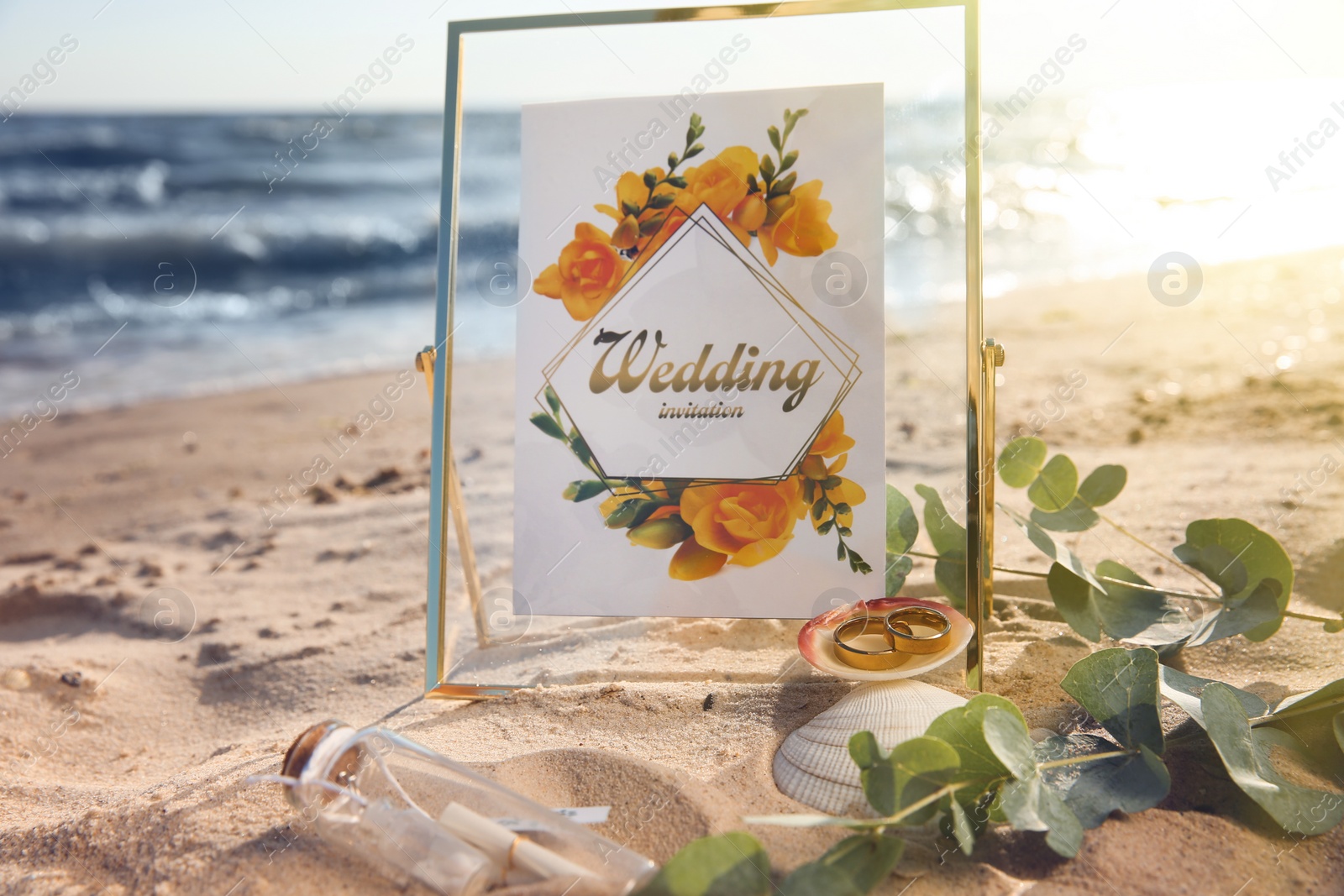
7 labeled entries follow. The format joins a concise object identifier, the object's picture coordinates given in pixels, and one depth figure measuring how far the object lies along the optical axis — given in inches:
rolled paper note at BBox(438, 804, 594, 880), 13.5
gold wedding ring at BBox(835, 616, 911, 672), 15.7
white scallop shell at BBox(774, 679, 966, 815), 14.8
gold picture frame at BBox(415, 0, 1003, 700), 16.6
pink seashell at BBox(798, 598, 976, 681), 15.6
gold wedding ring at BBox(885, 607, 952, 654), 15.8
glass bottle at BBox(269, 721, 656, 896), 13.6
